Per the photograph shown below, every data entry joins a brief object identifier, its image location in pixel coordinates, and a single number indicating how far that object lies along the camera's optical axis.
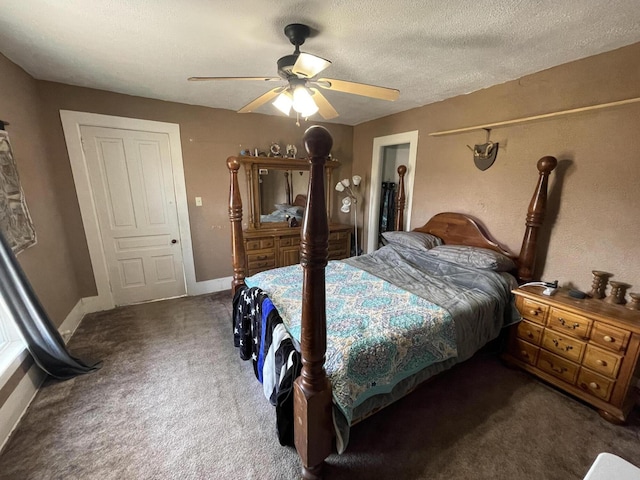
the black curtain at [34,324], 1.57
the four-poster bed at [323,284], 0.99
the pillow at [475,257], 2.17
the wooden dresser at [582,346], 1.55
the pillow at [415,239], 2.71
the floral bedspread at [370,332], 1.30
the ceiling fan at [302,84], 1.42
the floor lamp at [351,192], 3.69
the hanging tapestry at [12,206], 1.69
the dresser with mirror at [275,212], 3.29
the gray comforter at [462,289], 1.79
